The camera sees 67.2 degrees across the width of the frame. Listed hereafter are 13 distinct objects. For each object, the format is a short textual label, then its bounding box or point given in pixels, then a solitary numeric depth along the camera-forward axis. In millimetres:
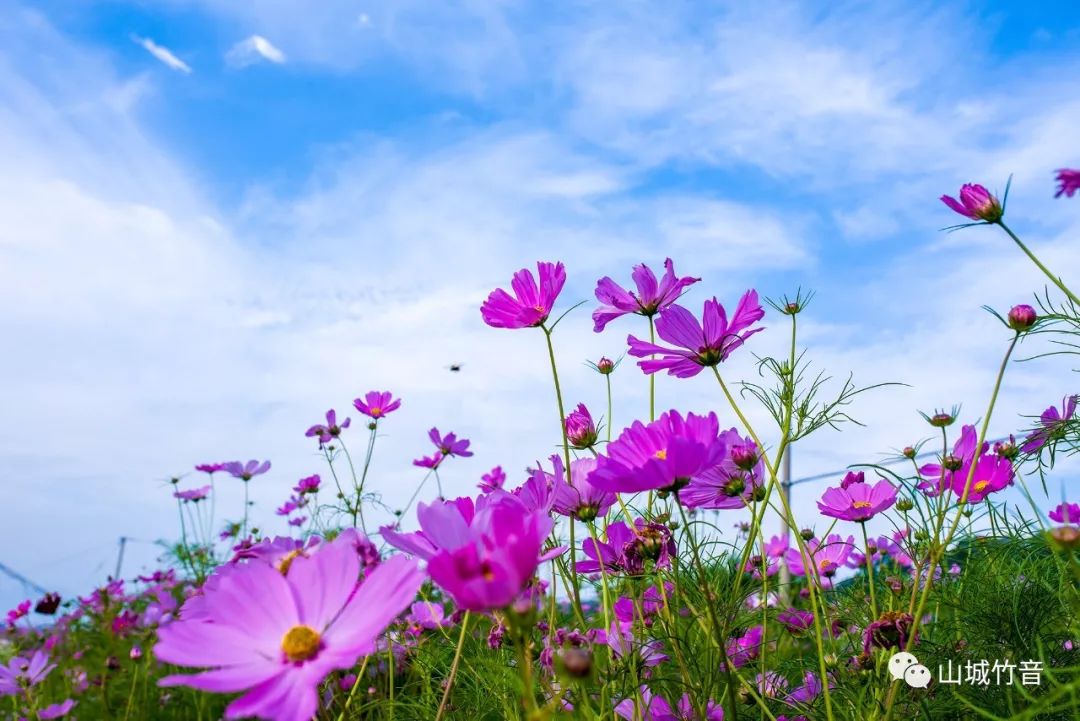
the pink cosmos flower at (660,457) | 636
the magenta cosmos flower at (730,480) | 842
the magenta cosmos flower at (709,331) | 919
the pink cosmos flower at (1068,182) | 746
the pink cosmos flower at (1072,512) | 1169
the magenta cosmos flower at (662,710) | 863
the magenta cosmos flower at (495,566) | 404
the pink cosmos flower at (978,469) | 982
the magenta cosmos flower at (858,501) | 969
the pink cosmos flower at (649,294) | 1080
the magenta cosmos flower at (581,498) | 878
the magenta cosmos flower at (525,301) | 1030
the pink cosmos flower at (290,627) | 439
